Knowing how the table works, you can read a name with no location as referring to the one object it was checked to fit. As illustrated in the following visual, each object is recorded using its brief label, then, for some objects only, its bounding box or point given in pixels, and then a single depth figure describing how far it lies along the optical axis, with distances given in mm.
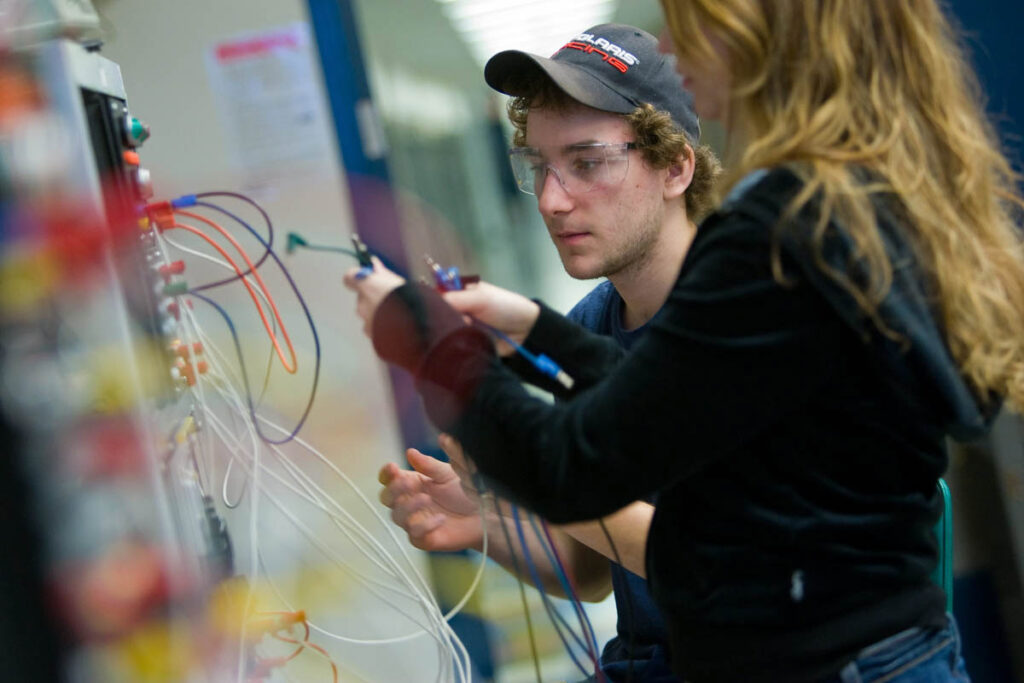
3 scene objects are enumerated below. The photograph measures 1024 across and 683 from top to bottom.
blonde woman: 1987
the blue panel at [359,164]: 2876
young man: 2413
